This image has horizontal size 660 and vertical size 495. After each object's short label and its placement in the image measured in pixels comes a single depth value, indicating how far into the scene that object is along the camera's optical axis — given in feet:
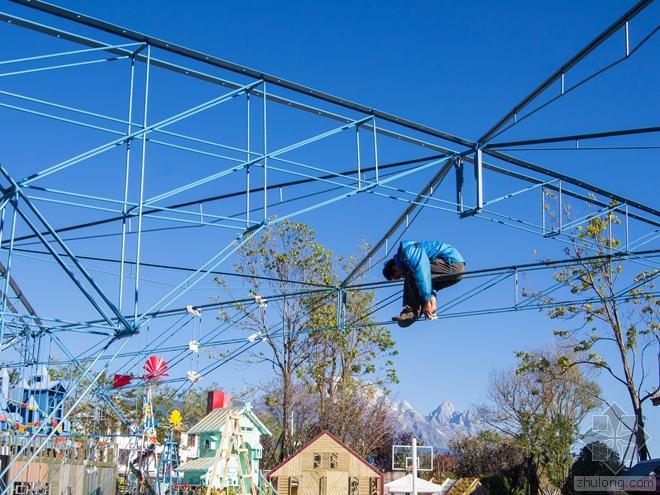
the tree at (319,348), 106.11
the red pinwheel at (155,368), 63.00
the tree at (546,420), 118.73
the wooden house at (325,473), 94.07
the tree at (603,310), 85.87
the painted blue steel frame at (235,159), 33.68
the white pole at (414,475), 66.64
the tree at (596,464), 72.59
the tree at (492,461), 121.49
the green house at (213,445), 62.21
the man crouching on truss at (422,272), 33.78
